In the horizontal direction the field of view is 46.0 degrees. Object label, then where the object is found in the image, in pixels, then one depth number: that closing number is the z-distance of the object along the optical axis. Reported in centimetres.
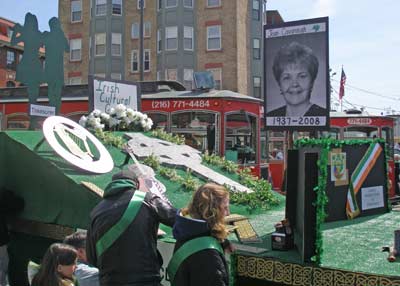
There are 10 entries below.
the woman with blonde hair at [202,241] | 276
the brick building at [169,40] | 3155
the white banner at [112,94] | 883
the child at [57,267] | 333
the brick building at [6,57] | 4478
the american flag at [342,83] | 3484
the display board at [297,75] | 602
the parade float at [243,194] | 325
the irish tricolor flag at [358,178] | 471
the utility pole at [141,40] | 2535
